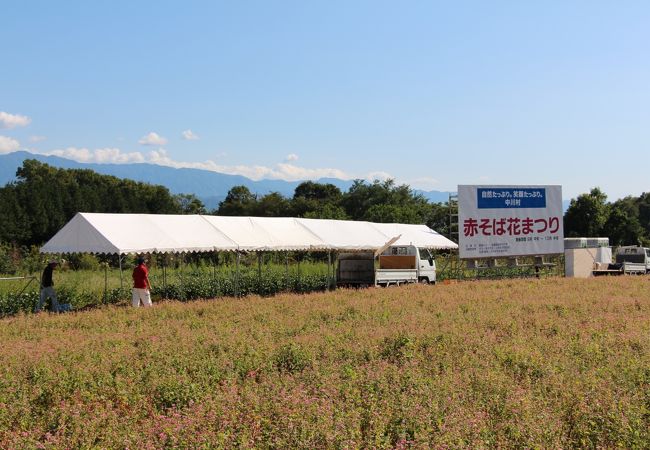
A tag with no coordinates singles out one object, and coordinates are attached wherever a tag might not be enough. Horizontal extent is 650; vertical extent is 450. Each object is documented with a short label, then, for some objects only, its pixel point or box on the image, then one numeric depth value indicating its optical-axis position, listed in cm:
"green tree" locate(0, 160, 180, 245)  5459
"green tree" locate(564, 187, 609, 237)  6175
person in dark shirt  1742
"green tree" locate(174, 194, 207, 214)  8958
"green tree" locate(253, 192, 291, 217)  7631
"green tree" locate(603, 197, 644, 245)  6122
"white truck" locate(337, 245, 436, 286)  2373
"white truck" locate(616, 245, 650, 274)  3256
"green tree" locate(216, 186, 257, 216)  7844
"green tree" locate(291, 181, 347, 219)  5574
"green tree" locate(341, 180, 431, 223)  6607
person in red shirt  1742
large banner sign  2878
